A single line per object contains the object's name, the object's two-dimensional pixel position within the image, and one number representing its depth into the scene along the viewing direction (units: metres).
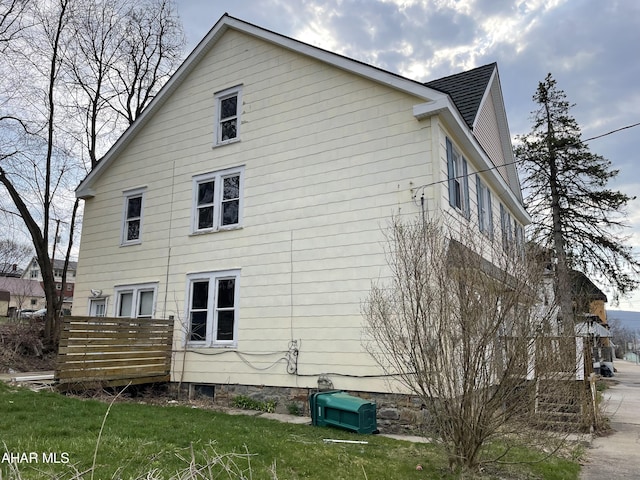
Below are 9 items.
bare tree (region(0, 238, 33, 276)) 45.69
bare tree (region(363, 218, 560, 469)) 5.02
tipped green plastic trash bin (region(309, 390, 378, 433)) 7.54
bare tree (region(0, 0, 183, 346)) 16.28
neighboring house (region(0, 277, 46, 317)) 50.94
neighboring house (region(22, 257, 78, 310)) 45.47
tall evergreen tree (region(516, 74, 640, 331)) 19.02
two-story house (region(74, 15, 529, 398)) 9.08
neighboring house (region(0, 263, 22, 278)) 52.44
